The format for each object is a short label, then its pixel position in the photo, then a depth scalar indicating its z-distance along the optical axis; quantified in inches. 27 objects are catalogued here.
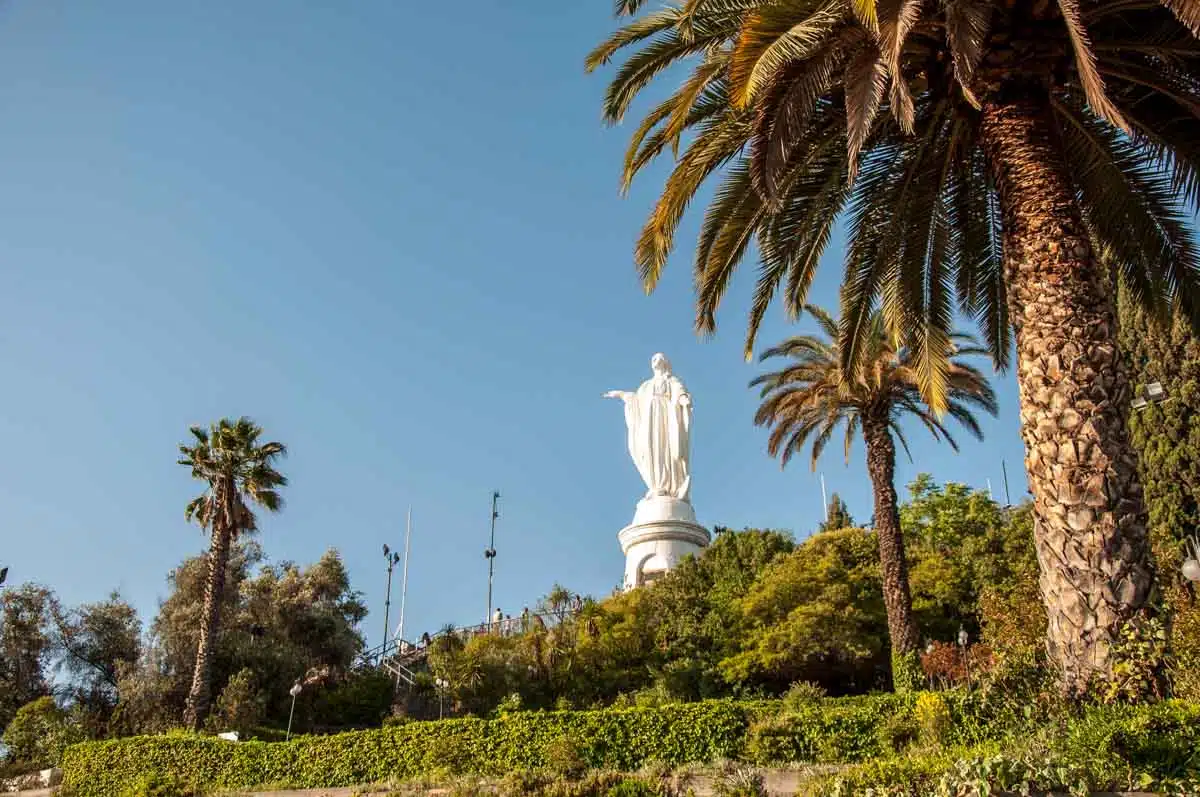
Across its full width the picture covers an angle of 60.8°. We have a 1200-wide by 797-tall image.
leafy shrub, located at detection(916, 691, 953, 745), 483.2
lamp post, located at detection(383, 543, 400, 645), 2314.2
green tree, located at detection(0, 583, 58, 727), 1284.4
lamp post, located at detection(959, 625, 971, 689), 843.4
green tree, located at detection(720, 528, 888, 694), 1082.1
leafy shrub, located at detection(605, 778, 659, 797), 531.2
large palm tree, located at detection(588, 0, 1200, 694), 370.9
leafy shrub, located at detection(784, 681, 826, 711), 816.1
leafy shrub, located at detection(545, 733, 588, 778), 657.0
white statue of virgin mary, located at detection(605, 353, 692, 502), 1599.4
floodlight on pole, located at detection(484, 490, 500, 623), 2332.7
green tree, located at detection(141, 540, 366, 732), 1207.6
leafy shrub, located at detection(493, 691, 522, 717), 936.9
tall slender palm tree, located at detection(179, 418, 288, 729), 1221.7
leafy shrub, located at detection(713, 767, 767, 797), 491.2
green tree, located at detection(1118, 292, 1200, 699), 1088.8
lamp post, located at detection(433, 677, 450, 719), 1123.9
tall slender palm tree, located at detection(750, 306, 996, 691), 938.7
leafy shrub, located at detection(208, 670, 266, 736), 1091.9
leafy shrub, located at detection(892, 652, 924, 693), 879.1
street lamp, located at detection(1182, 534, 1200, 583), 417.8
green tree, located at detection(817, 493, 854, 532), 2155.5
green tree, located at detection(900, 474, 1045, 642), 1113.4
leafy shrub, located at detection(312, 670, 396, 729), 1201.4
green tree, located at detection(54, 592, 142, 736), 1326.3
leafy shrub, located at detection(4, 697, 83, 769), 1037.8
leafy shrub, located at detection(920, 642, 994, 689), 904.9
